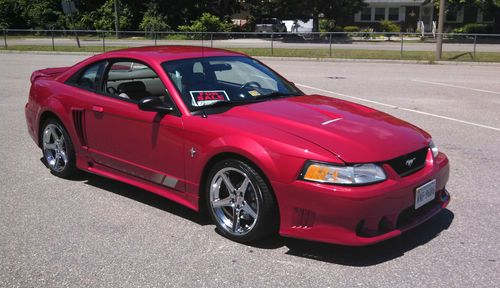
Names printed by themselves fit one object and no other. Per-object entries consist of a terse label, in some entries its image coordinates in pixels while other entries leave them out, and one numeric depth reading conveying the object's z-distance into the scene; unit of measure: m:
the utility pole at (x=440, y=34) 20.88
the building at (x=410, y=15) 51.66
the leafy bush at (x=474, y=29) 46.56
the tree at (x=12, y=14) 49.35
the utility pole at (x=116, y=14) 41.06
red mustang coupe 3.73
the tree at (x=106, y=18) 46.88
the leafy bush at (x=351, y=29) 47.53
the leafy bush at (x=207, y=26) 42.84
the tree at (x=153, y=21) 43.73
